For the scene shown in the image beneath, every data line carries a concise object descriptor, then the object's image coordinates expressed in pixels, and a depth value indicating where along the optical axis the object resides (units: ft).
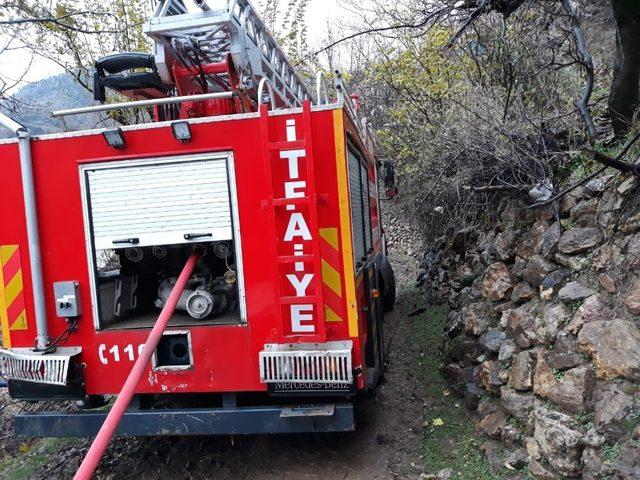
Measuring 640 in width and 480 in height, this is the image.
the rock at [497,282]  14.26
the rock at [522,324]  11.83
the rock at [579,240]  11.02
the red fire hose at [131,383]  7.96
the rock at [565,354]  10.05
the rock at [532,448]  10.05
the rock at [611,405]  8.61
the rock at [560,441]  9.16
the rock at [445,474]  11.56
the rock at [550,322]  10.87
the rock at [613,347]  8.84
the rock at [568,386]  9.50
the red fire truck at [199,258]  10.62
